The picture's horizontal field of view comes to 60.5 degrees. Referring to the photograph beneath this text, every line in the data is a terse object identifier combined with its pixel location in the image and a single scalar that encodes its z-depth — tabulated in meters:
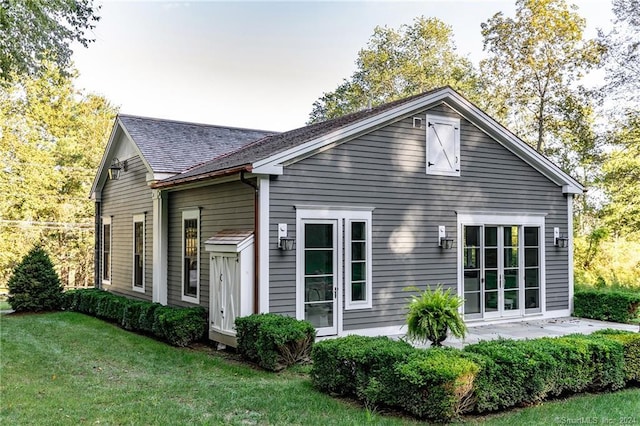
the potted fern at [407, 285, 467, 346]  6.18
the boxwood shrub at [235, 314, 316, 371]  7.28
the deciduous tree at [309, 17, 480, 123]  27.08
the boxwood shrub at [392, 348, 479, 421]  5.15
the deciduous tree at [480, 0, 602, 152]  20.50
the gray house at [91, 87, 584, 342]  8.73
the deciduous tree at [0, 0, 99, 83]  7.61
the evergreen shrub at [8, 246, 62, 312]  13.98
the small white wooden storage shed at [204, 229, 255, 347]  8.39
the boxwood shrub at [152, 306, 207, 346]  9.14
